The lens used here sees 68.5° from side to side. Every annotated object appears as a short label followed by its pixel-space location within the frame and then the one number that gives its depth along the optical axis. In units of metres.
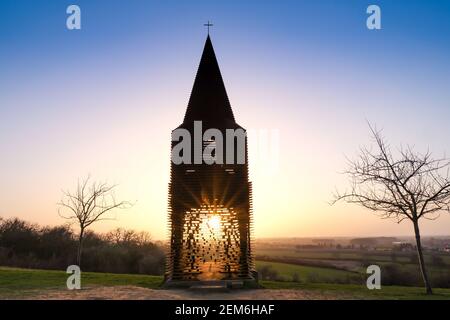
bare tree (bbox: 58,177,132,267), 18.97
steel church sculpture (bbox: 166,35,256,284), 13.77
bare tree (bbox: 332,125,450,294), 12.23
